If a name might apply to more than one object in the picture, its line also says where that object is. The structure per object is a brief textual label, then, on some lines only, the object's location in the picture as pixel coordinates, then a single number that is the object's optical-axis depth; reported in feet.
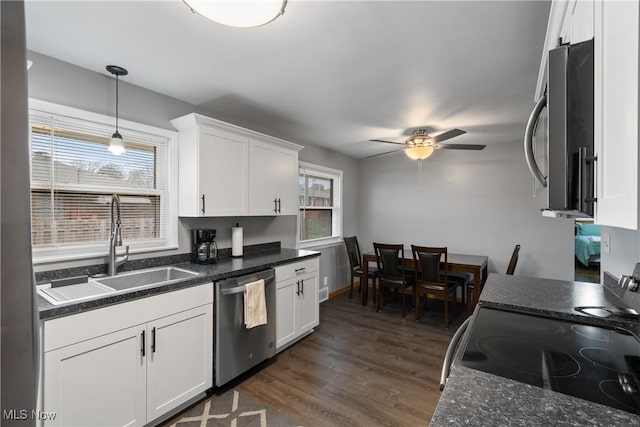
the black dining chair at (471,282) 11.88
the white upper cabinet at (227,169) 8.22
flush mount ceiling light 3.65
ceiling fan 10.93
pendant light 6.88
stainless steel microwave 2.15
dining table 11.64
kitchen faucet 6.92
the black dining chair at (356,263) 14.02
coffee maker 8.72
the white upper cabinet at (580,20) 2.32
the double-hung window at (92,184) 6.32
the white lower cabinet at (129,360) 4.84
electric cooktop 2.68
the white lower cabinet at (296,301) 9.27
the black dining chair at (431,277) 11.49
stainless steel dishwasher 7.26
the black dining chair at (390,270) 12.57
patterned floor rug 6.30
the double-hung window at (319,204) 14.33
